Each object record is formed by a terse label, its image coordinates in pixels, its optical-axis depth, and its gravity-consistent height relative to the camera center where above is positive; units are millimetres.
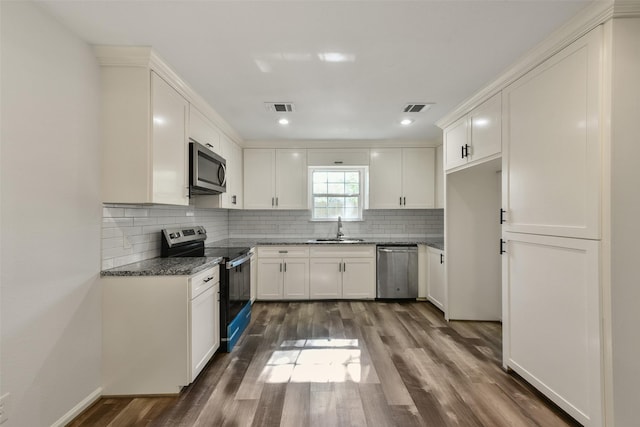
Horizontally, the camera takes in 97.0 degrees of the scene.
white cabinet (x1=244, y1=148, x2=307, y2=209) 4328 +572
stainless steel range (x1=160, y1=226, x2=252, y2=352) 2582 -567
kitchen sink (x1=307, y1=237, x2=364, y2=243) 4188 -400
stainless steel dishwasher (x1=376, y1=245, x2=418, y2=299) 4121 -857
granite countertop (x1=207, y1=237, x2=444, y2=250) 3998 -411
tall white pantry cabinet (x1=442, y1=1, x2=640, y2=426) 1461 +1
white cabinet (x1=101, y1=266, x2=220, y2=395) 1934 -827
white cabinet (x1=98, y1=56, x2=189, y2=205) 1954 +557
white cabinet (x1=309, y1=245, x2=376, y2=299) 4094 -839
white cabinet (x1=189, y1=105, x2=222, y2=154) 2604 +847
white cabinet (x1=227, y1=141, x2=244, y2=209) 3691 +520
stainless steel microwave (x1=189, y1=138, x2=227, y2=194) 2514 +430
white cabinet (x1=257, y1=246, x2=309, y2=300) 4066 -875
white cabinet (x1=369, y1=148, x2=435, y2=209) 4340 +557
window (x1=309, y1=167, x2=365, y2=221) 4605 +330
